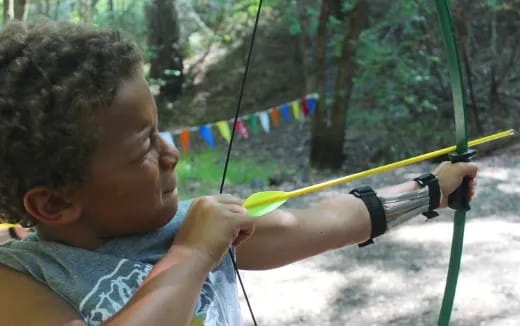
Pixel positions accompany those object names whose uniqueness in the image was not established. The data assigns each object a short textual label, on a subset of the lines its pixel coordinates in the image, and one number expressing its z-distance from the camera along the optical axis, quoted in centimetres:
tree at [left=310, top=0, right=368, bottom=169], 543
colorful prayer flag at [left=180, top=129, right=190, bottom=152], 495
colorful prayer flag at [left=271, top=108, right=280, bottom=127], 650
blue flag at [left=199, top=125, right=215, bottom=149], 541
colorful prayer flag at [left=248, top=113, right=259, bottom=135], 626
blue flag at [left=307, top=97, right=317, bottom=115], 618
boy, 67
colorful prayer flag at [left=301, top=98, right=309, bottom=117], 645
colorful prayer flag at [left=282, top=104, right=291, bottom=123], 656
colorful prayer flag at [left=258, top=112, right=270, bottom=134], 628
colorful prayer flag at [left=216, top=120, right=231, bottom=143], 527
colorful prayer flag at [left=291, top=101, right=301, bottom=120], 653
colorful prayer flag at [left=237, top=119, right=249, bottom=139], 628
